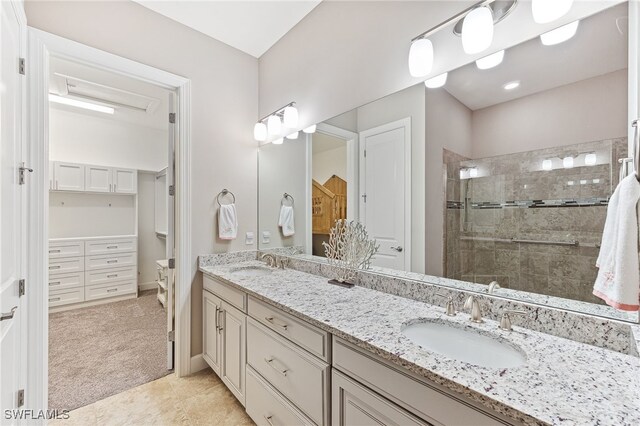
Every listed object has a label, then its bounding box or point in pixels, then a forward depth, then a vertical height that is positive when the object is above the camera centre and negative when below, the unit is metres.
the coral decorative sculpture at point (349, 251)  1.65 -0.24
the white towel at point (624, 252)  0.76 -0.11
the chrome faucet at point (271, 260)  2.26 -0.40
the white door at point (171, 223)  2.16 -0.08
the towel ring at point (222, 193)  2.34 +0.18
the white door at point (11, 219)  1.11 -0.03
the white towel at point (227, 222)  2.29 -0.08
